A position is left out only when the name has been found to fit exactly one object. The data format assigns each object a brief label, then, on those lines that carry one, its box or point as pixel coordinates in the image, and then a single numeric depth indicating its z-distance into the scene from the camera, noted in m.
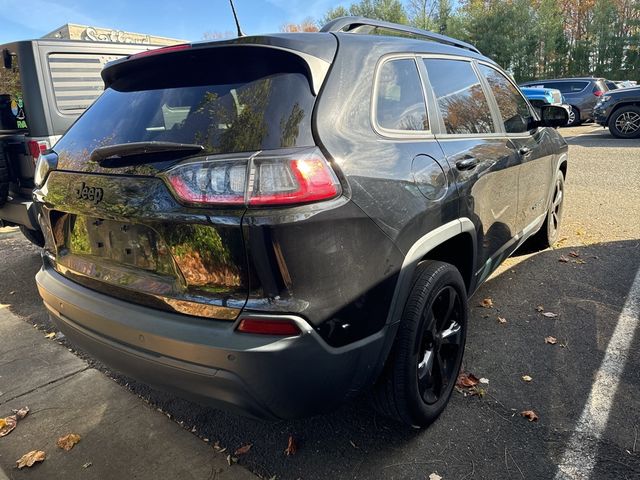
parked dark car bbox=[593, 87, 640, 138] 12.48
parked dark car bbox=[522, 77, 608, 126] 17.23
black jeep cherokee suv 1.68
